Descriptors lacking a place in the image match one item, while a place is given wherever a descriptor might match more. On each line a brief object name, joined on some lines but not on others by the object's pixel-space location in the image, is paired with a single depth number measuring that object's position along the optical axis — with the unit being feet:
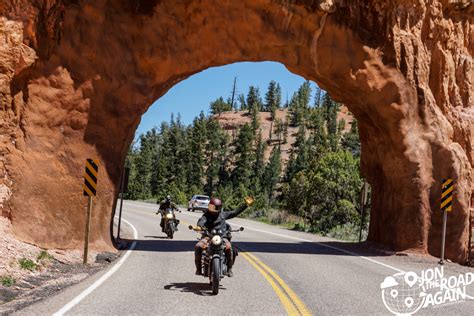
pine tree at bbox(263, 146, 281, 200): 334.85
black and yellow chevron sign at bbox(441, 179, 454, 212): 56.13
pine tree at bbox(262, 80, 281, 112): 533.14
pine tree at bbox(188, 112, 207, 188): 315.17
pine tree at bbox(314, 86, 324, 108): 505.25
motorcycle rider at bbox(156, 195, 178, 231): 74.13
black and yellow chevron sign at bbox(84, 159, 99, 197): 45.55
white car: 166.13
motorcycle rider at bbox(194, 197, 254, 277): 33.27
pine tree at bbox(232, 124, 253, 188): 325.81
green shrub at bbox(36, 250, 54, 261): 42.60
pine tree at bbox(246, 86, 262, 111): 509.76
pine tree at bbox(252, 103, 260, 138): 395.38
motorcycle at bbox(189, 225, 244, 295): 30.42
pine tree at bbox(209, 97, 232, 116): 522.84
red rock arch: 50.06
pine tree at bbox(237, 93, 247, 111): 533.14
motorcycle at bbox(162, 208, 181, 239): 72.33
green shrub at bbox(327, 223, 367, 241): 101.30
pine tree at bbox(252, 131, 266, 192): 327.06
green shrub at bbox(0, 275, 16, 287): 32.22
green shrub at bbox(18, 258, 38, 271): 38.17
